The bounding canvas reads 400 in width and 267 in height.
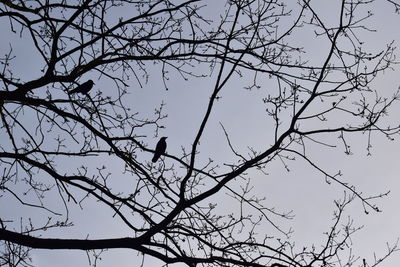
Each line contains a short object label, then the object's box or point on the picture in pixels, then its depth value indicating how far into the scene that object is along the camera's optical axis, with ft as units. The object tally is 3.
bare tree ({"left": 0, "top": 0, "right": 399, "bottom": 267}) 26.20
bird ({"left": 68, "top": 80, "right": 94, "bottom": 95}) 33.22
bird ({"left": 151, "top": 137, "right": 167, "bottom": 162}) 33.99
